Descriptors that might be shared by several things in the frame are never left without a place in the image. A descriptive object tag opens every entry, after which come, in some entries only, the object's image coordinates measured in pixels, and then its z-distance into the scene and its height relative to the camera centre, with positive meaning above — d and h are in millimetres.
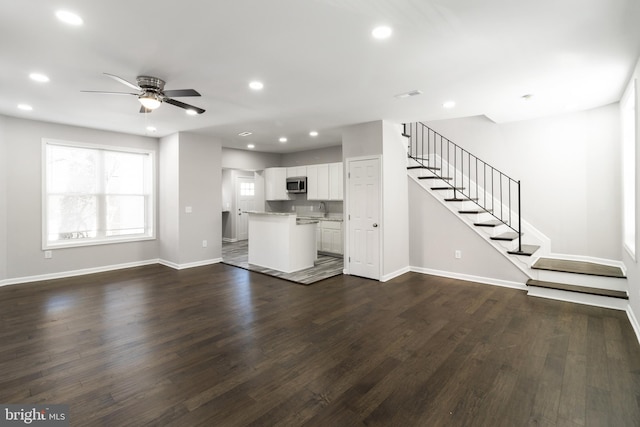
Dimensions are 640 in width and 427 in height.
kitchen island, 5707 -577
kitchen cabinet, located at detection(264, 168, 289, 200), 8727 +861
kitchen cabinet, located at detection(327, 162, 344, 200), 7449 +777
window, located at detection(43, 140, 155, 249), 5520 +391
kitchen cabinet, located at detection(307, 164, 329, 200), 7734 +799
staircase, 4070 -133
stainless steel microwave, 8203 +784
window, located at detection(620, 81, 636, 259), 3486 +529
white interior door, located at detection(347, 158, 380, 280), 5191 -92
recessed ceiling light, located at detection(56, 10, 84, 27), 2209 +1479
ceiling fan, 3283 +1339
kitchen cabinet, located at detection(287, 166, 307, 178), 8251 +1162
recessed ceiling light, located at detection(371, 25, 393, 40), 2404 +1470
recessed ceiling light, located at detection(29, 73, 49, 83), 3301 +1535
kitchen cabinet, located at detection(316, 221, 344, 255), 7277 -620
